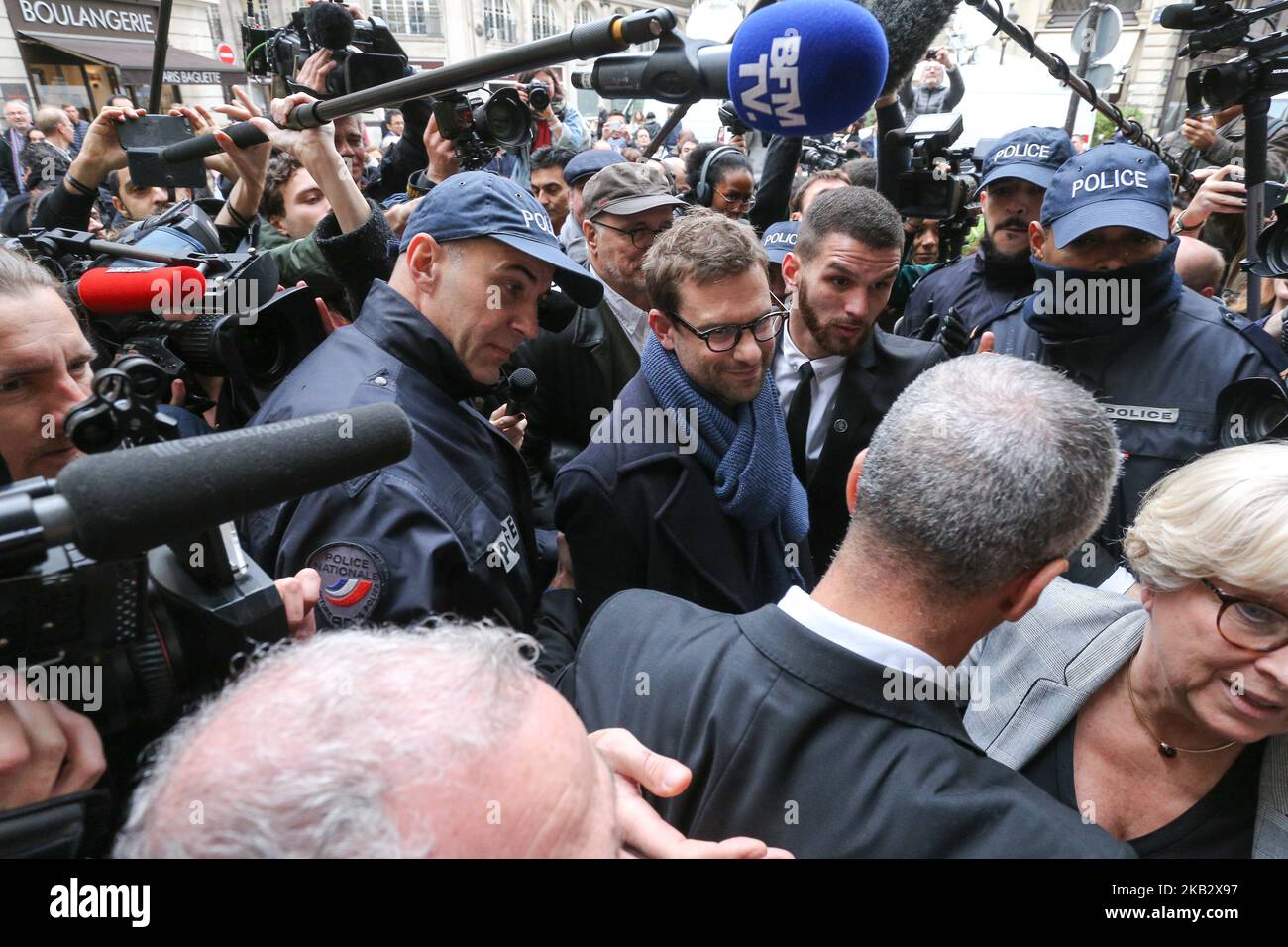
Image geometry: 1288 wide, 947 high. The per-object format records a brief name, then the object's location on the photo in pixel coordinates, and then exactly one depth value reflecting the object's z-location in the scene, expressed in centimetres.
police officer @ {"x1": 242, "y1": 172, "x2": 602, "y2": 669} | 148
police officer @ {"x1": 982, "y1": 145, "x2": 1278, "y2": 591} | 228
